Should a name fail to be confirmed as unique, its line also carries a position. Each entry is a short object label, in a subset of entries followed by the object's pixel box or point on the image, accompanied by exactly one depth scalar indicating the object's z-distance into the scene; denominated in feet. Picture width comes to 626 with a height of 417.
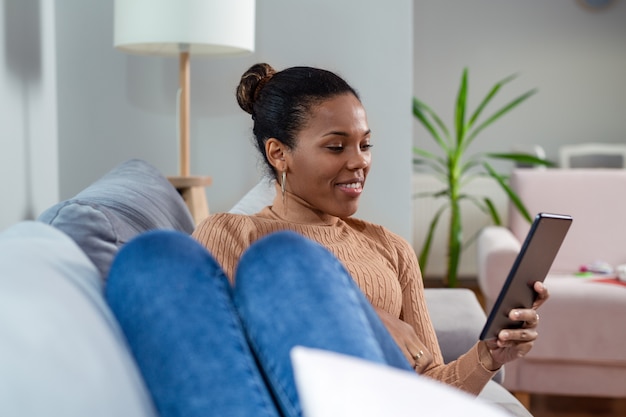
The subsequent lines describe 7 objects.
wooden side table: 8.52
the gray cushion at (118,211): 3.98
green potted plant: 15.16
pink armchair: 10.23
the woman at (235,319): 2.79
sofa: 2.40
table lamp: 8.28
